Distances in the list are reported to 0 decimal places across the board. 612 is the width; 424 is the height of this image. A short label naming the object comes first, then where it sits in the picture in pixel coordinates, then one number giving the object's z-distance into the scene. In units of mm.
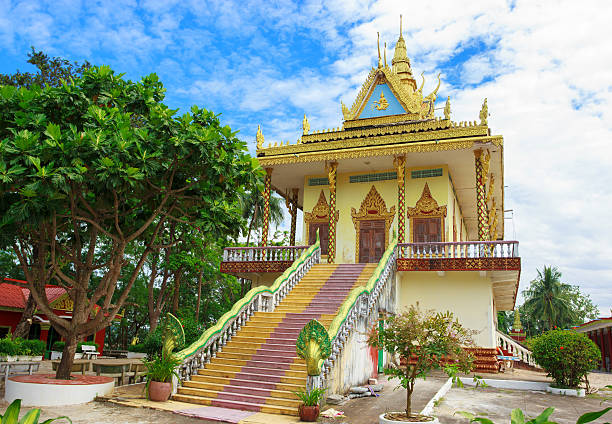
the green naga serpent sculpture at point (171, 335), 9195
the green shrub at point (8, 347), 16281
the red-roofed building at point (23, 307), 20141
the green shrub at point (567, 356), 10484
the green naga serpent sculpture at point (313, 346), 8188
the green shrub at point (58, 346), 21688
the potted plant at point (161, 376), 8711
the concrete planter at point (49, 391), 8250
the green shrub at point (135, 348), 20098
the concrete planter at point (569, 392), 10367
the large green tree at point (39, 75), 17953
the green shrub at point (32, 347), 17672
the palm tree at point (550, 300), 43750
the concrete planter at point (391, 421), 6136
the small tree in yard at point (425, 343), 6680
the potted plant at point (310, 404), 7566
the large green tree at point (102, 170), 7926
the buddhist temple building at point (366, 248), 10055
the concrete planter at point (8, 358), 15681
